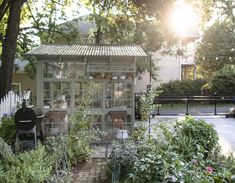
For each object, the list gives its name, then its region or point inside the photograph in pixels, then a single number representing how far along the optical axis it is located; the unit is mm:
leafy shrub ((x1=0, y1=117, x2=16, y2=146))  7117
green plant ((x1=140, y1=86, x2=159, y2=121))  6117
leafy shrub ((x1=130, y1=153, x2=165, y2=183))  3976
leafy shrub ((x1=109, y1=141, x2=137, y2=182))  4750
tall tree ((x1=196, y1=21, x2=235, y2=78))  26547
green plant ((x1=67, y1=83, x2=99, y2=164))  6048
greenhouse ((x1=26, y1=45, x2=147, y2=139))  8430
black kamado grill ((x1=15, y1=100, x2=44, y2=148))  6812
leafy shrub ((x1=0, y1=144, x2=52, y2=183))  4230
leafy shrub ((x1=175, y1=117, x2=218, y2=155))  5852
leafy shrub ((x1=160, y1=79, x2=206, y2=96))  23219
